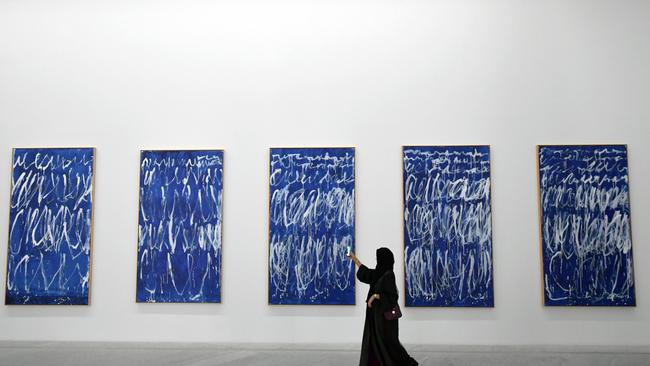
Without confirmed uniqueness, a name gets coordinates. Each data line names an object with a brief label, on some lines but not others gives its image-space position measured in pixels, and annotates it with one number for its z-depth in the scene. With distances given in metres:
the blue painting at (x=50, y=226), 9.91
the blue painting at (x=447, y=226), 9.62
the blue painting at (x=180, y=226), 9.84
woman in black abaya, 7.51
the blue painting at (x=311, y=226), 9.73
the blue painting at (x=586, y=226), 9.52
